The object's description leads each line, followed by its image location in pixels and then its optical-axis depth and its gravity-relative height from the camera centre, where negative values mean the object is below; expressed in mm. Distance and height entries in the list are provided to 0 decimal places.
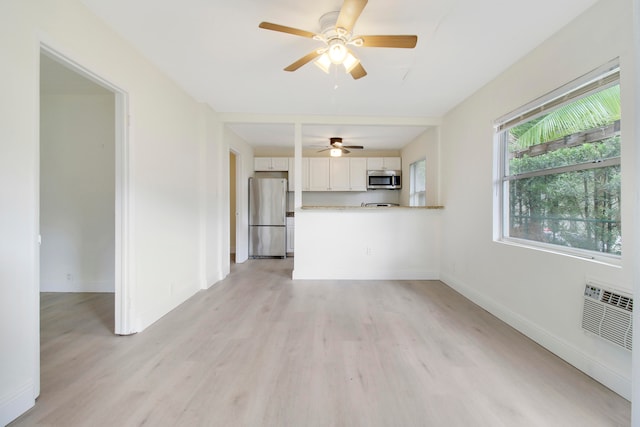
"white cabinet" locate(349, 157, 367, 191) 5762 +831
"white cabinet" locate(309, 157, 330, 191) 5762 +831
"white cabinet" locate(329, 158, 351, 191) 5770 +832
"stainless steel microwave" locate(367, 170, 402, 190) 5695 +700
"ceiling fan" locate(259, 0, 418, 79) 1597 +1162
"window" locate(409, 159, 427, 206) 4938 +571
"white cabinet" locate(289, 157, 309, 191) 5707 +838
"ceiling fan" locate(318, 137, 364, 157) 4803 +1199
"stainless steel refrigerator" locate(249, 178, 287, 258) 5324 -81
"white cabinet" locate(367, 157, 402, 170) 5746 +1063
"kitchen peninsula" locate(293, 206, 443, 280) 3877 -446
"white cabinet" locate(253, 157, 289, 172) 5723 +1036
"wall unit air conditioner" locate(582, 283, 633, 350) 1472 -585
